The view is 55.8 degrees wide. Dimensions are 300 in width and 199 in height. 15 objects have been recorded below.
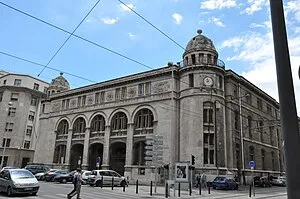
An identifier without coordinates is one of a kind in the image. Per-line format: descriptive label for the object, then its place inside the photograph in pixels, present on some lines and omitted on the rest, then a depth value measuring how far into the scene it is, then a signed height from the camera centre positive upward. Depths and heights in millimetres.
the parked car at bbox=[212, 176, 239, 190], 26406 -1213
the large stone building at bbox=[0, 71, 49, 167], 52812 +8619
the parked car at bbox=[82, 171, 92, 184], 26969 -958
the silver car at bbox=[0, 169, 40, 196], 14758 -1031
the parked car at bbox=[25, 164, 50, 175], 35762 -644
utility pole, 3297 +877
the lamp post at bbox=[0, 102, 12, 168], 48509 +2329
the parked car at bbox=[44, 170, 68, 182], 30284 -1185
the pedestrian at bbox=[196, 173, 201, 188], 28438 -1084
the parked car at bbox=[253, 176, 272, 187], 33688 -1279
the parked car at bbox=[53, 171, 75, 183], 29258 -1415
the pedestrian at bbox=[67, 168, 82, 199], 14133 -904
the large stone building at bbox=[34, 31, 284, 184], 32031 +5891
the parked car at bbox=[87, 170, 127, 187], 25484 -1116
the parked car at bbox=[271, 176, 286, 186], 36725 -1198
